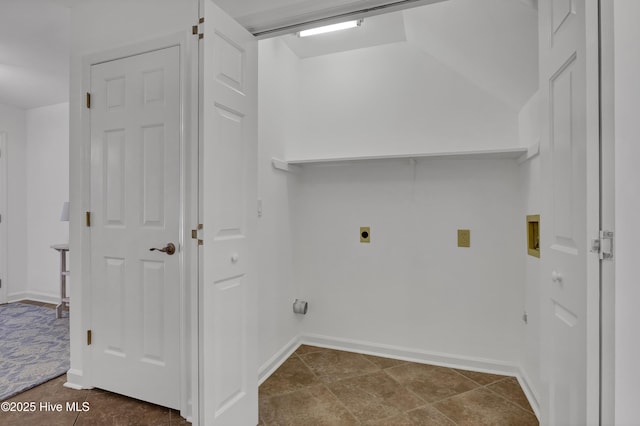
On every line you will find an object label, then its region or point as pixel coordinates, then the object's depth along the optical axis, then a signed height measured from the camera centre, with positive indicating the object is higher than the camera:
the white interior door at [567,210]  1.03 +0.00
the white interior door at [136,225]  1.97 -0.09
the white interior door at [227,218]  1.55 -0.04
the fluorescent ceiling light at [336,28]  2.45 +1.33
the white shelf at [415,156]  2.34 +0.40
